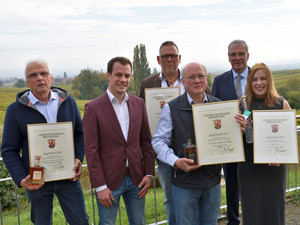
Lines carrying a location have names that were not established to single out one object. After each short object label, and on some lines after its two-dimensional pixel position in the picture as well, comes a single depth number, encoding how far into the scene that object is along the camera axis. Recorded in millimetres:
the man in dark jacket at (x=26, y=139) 2639
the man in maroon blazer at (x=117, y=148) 2662
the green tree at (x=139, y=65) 52750
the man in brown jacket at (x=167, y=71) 3684
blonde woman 2967
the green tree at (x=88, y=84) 45781
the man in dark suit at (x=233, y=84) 3900
